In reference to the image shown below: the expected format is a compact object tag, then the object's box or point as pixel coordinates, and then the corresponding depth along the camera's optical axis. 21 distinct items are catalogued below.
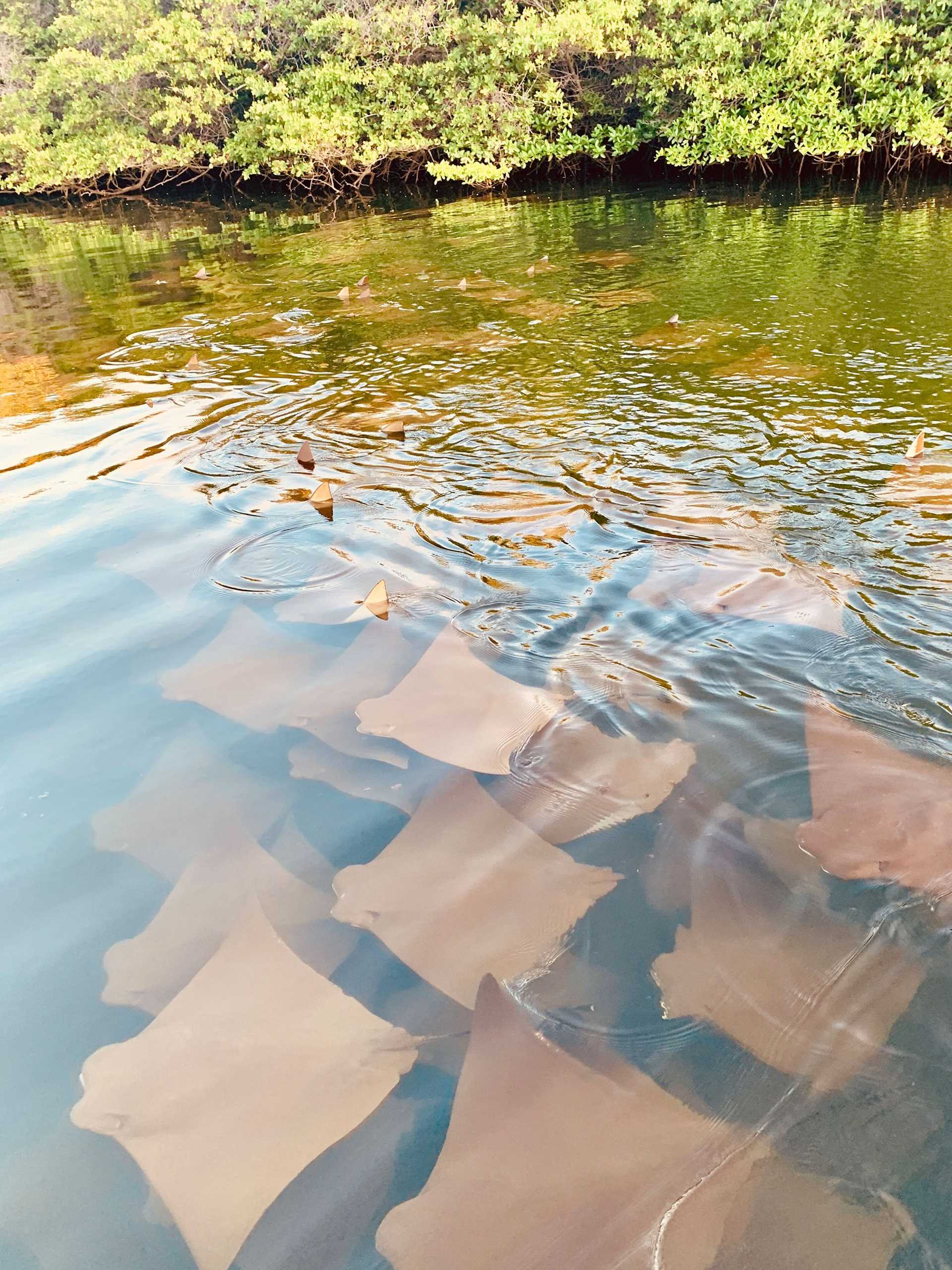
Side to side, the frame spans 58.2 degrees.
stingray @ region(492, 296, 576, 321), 8.86
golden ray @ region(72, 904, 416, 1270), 1.73
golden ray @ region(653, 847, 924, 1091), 1.94
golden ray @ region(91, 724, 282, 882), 2.70
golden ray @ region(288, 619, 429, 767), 3.07
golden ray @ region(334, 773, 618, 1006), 2.22
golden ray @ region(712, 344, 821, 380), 6.63
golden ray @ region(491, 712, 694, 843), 2.66
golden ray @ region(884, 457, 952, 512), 4.50
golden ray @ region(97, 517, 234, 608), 4.32
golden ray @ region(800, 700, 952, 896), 2.36
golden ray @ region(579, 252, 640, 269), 11.07
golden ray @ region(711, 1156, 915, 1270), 1.57
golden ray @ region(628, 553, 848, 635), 3.65
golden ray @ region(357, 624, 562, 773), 2.97
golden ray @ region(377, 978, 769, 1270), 1.60
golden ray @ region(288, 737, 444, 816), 2.82
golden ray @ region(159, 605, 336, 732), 3.32
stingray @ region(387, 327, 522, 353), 8.05
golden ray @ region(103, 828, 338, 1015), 2.24
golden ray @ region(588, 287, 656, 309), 9.10
